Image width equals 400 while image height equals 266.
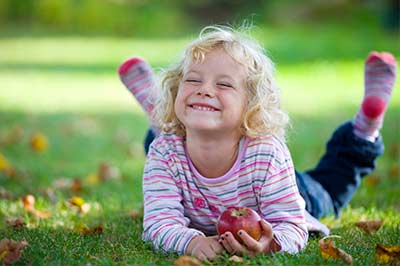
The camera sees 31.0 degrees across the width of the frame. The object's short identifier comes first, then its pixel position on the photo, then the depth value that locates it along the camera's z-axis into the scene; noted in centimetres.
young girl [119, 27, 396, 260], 327
